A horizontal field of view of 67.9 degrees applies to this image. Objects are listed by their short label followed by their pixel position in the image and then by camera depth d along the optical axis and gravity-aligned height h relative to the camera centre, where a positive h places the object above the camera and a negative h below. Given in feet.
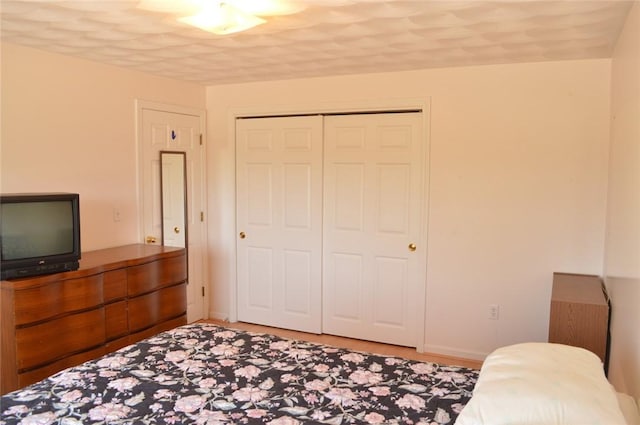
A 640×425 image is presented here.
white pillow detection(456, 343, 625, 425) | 4.34 -2.03
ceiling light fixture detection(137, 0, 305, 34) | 7.50 +2.86
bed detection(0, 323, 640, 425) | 4.60 -2.68
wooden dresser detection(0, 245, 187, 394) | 8.54 -2.59
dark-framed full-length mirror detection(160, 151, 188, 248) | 13.69 -0.41
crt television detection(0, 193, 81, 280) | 8.57 -0.96
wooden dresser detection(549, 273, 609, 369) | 8.77 -2.54
